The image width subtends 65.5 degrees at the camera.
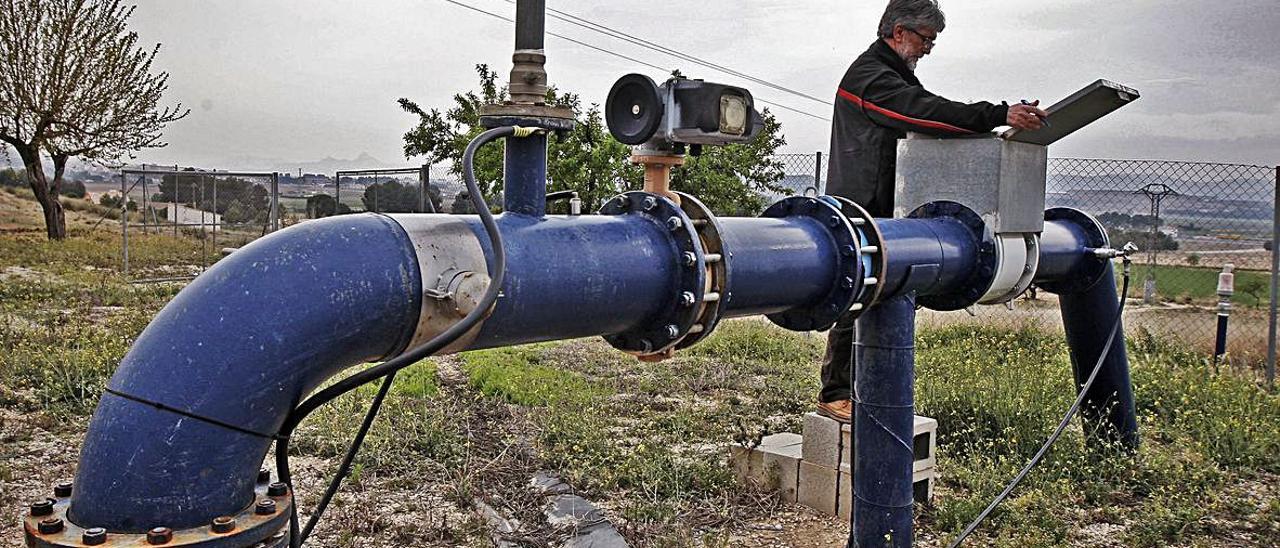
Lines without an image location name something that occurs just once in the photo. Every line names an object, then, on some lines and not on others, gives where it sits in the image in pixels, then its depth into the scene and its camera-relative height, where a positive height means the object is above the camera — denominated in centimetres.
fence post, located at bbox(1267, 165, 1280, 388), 741 -20
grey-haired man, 366 +48
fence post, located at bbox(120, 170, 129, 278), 1323 -13
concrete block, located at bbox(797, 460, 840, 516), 407 -100
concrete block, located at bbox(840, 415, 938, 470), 402 -80
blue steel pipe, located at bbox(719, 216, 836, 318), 248 -5
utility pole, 922 +19
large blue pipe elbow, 154 -24
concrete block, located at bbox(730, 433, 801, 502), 422 -96
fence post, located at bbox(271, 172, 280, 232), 1402 +36
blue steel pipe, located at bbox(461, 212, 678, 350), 197 -9
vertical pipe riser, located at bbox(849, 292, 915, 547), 307 -53
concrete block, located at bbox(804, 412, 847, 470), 404 -80
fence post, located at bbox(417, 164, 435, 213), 1145 +50
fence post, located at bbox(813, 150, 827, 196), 903 +68
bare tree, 1853 +240
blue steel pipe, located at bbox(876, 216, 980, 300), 299 -2
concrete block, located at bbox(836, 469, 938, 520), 404 -100
